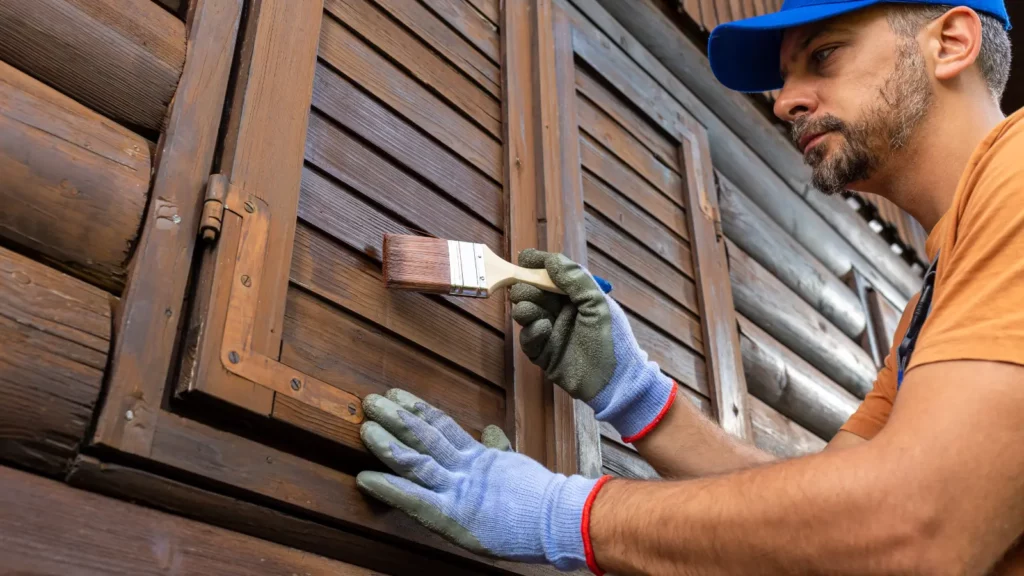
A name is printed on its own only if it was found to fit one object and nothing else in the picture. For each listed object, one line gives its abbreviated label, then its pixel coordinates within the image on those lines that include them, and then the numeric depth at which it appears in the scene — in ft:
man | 4.19
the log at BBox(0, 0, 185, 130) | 4.63
